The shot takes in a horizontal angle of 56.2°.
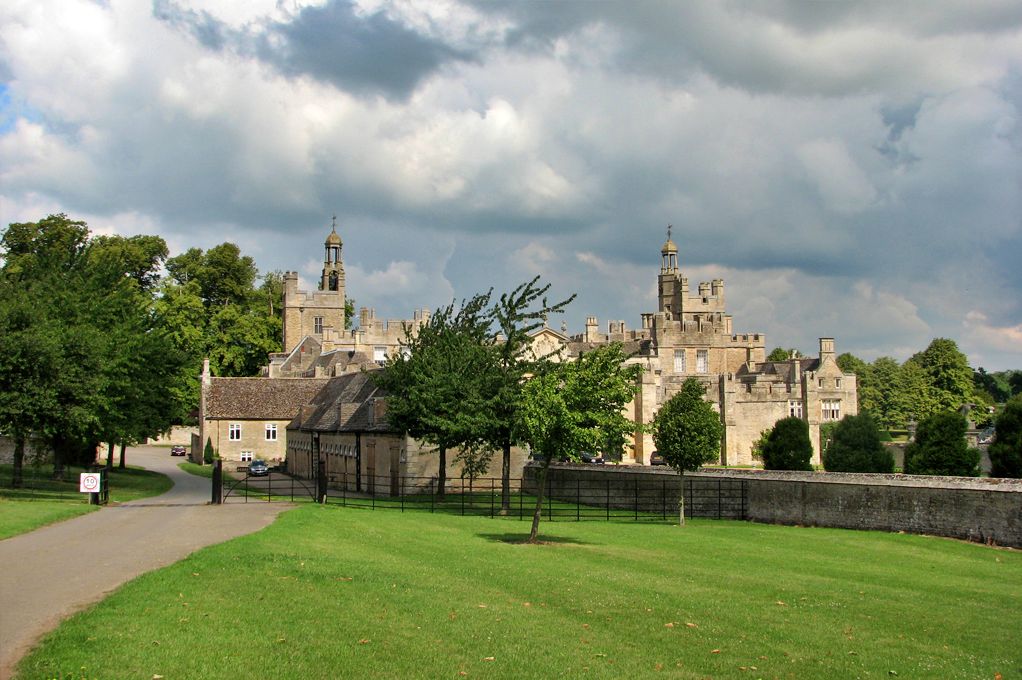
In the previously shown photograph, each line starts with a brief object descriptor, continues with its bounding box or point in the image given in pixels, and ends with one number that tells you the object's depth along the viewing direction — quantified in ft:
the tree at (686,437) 108.06
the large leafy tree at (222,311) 259.19
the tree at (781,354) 408.51
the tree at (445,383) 115.24
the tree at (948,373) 285.84
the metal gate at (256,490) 108.17
